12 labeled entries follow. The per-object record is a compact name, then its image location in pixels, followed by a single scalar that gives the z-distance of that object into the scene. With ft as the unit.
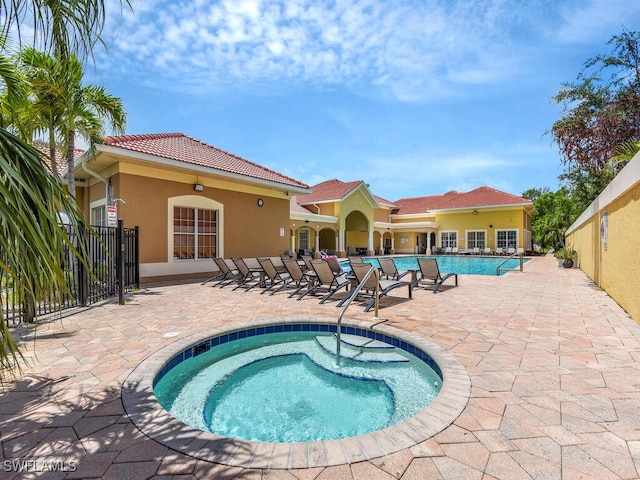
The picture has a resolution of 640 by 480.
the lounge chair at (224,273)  37.25
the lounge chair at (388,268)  33.81
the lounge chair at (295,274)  31.12
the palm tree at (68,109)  26.04
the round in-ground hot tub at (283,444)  7.55
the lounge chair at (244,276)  34.24
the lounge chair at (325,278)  28.07
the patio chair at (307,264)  33.73
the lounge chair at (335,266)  34.12
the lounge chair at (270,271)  32.78
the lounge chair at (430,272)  33.17
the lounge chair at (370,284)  25.26
